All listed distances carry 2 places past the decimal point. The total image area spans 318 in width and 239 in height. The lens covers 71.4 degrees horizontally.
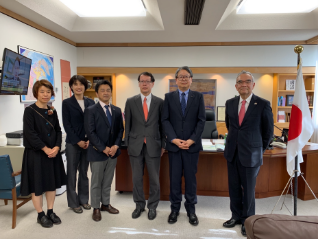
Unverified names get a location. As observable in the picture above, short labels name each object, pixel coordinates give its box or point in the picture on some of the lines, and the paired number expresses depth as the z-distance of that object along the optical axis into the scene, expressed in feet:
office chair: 14.55
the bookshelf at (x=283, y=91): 18.91
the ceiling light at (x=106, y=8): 13.61
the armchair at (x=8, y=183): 7.92
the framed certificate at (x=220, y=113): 19.85
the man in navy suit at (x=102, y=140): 8.53
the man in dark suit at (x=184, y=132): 8.25
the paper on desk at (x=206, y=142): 11.73
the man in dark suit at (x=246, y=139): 7.41
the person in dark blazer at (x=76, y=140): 9.01
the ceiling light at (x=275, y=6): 13.46
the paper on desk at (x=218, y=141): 12.33
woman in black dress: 7.80
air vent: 10.84
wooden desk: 10.67
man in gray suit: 8.54
